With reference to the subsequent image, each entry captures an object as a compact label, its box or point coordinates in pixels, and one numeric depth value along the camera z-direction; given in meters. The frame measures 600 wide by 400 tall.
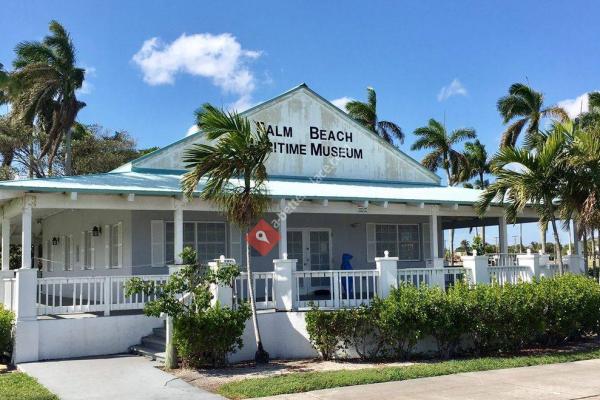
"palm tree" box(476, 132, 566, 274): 13.44
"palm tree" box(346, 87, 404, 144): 35.12
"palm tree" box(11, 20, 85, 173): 22.16
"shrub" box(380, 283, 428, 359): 10.86
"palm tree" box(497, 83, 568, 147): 29.47
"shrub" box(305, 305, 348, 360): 11.09
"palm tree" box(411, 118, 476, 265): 35.59
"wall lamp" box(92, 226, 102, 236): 17.20
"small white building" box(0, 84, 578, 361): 12.09
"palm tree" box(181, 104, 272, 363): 11.14
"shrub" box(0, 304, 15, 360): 11.19
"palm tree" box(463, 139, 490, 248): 40.88
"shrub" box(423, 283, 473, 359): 10.98
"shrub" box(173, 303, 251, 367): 10.26
